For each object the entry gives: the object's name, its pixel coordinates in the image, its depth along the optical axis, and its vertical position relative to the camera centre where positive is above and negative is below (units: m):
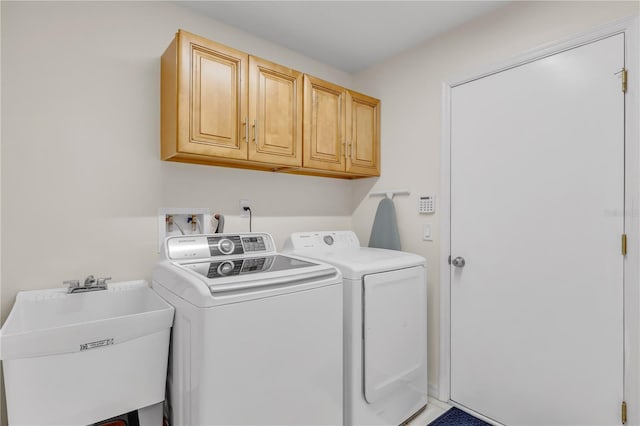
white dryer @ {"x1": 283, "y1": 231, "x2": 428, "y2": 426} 1.70 -0.68
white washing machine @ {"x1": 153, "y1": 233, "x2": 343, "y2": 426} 1.22 -0.54
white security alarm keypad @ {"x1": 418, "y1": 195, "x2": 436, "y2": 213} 2.30 +0.05
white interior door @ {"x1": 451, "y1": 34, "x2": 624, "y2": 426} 1.58 -0.16
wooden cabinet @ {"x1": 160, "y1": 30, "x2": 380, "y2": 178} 1.69 +0.59
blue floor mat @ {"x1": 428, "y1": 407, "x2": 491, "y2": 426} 1.98 -1.29
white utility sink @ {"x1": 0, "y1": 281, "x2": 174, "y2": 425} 1.13 -0.56
